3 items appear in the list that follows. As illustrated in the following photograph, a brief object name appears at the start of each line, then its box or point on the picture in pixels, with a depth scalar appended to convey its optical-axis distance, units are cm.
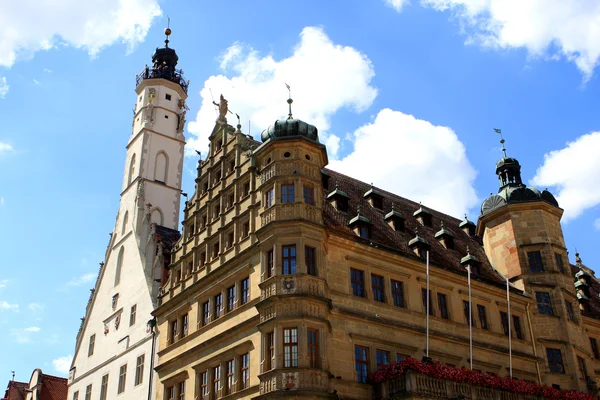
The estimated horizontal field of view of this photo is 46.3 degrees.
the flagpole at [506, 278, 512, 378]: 3356
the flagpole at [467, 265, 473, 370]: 3210
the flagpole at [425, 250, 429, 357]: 3012
